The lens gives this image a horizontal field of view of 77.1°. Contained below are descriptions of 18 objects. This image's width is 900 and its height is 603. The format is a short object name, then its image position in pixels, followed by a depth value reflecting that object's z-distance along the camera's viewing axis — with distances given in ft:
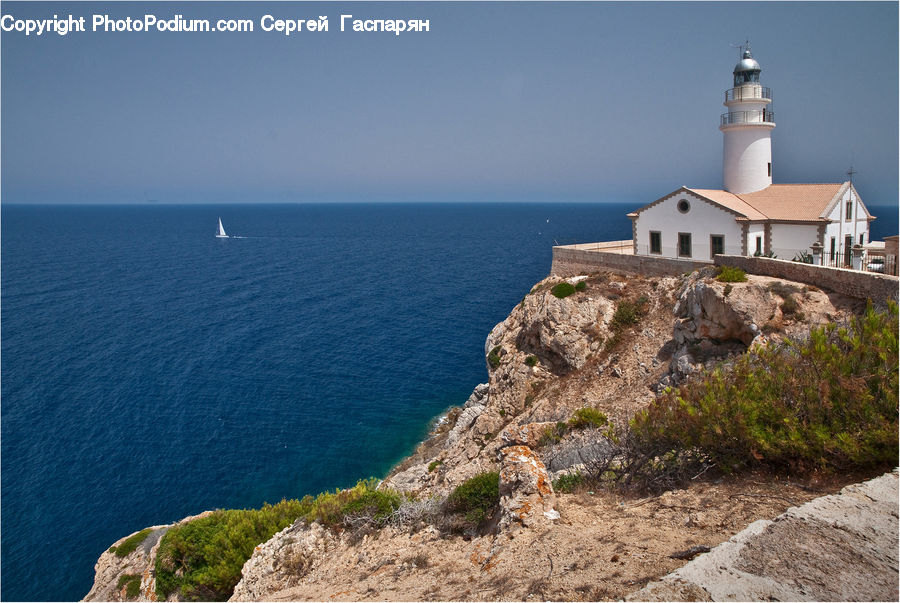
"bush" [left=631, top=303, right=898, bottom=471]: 33.78
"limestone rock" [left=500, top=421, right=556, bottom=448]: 62.64
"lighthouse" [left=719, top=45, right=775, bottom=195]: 118.42
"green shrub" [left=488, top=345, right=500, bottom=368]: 117.08
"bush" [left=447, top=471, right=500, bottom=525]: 44.19
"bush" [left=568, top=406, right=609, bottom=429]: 67.10
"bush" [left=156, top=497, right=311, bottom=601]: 59.77
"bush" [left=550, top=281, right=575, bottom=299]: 111.06
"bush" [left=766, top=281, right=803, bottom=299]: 78.07
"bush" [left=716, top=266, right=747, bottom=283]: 84.74
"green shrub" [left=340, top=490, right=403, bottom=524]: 48.36
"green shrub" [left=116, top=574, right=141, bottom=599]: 69.90
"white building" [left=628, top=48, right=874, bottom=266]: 105.09
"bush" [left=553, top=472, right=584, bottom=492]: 42.99
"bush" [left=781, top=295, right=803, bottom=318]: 75.41
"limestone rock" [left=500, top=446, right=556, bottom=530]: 36.97
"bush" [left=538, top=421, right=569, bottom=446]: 63.10
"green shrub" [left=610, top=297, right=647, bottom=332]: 102.58
